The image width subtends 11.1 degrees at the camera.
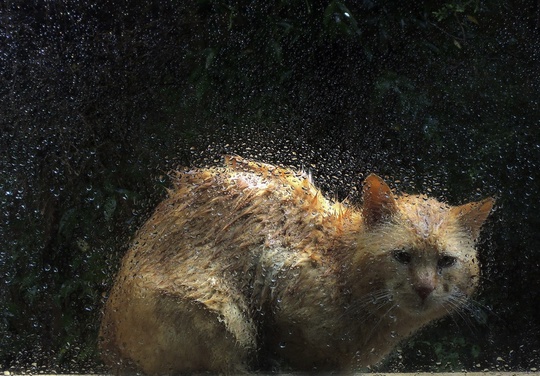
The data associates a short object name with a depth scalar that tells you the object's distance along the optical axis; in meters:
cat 2.58
